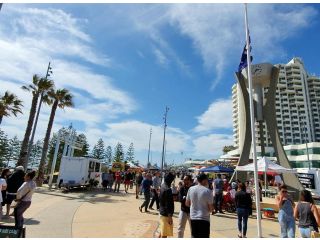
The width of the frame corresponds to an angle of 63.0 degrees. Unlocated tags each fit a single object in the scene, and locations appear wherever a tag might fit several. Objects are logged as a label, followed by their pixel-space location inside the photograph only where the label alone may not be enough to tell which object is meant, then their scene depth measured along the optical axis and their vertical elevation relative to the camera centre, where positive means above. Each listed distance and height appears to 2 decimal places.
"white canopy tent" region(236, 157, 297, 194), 13.64 +1.66
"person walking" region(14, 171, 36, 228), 6.15 -0.36
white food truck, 19.29 +1.02
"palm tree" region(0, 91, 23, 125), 22.75 +6.75
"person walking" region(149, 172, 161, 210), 11.41 +0.22
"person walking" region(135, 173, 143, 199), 16.70 +0.61
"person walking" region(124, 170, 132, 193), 20.39 +0.66
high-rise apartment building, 100.50 +37.42
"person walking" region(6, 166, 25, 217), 8.64 -0.06
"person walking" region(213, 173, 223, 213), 11.98 +0.13
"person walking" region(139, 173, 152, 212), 11.30 +0.12
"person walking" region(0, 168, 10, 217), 8.66 +0.15
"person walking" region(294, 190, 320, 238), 5.29 -0.25
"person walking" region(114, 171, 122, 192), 20.24 +0.82
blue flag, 9.79 +5.08
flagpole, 7.21 +1.86
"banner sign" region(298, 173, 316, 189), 20.38 +1.70
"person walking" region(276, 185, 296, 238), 6.14 -0.31
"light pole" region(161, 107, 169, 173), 38.66 +9.03
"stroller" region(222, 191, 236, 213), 12.70 -0.34
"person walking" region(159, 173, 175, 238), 6.00 -0.43
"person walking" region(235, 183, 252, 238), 7.51 -0.30
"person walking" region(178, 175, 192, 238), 6.28 -0.56
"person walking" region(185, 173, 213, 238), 5.07 -0.30
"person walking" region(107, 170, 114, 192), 21.25 +0.67
